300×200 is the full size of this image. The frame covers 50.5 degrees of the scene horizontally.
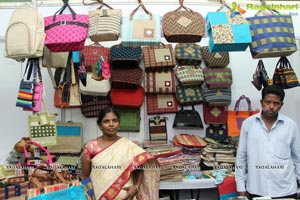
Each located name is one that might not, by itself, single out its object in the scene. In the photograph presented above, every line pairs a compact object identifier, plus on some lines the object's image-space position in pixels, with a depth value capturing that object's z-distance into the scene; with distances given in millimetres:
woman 2279
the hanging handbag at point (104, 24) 2734
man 2400
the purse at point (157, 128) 3820
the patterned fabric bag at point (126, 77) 3549
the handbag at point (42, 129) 2707
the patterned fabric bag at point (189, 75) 3658
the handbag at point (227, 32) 2562
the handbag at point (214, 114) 3869
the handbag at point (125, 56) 3490
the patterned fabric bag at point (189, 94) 3727
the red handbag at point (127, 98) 3691
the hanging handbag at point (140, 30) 2760
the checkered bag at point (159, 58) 3639
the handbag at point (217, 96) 3708
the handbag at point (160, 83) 3697
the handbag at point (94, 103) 3764
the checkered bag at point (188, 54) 3703
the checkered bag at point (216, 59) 3762
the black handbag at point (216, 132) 3877
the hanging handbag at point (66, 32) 2582
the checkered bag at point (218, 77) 3672
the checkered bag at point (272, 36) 2674
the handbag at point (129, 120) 3834
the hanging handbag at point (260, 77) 3220
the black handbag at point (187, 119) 3795
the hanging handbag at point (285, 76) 3102
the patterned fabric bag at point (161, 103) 3828
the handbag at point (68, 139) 3627
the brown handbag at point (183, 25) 2795
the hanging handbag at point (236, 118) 3852
